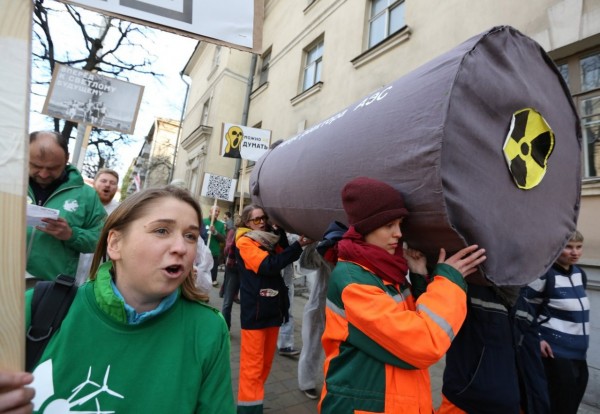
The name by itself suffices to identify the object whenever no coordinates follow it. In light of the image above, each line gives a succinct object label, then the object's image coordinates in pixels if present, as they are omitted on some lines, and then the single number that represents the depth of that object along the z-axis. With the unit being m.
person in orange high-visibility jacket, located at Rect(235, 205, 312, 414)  2.68
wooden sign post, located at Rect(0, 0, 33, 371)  0.67
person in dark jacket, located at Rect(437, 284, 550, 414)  1.70
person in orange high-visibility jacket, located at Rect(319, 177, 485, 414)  1.33
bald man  2.14
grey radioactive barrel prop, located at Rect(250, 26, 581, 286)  1.29
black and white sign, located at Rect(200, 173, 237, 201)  6.59
